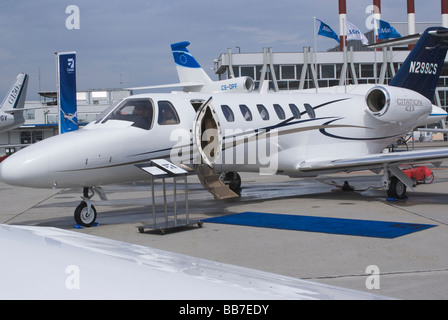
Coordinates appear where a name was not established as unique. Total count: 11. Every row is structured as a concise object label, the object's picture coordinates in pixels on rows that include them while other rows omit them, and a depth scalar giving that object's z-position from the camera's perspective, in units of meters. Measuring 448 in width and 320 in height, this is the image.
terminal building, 52.50
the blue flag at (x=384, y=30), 33.88
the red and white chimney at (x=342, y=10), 52.22
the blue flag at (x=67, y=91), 22.00
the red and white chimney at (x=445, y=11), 52.97
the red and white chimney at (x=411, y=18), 54.22
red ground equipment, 14.53
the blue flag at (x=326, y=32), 28.95
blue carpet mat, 7.49
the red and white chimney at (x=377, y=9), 52.78
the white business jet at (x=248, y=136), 8.41
